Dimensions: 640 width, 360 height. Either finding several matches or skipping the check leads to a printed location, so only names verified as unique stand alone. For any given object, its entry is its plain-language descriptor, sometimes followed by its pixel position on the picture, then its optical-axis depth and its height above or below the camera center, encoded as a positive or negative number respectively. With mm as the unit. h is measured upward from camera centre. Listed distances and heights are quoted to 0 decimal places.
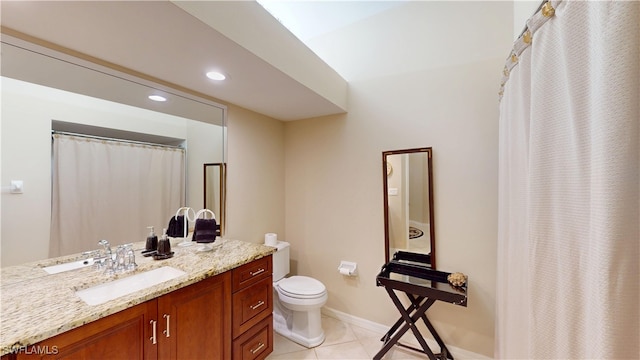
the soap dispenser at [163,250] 1682 -464
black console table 1762 -812
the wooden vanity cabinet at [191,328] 1005 -761
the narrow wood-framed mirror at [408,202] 2135 -189
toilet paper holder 2471 -893
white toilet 2139 -1136
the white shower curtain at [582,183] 473 -7
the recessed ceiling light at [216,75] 1658 +757
